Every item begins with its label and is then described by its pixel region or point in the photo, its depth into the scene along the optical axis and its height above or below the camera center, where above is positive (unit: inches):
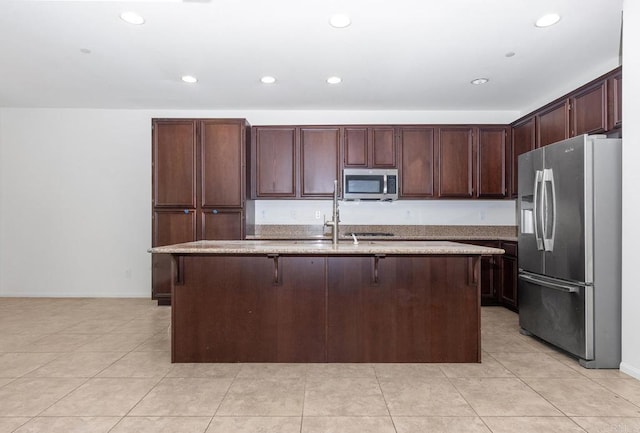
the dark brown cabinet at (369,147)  198.1 +36.8
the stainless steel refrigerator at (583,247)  108.1 -10.3
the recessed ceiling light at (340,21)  111.3 +60.6
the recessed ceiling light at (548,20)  110.8 +60.1
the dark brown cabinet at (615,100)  121.4 +38.3
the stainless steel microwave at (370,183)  194.5 +16.9
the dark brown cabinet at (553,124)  149.1 +39.0
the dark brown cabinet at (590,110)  128.3 +38.4
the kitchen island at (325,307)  111.3 -28.3
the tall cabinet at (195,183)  187.9 +16.9
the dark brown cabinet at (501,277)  173.2 -31.6
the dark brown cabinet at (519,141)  175.2 +36.5
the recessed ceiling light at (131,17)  110.3 +61.1
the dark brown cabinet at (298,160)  198.1 +30.4
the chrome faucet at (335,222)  117.2 -2.4
